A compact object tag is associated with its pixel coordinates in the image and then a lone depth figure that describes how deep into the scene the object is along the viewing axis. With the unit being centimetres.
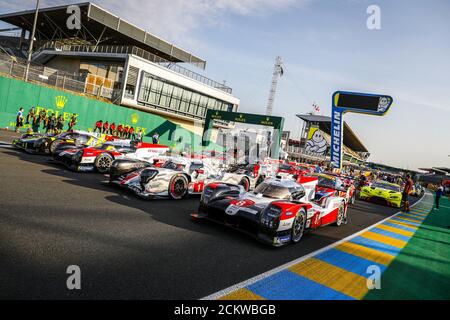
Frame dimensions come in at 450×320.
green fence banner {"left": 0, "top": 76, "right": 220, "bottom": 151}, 1908
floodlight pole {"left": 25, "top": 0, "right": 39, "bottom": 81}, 2021
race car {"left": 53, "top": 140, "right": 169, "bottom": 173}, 1035
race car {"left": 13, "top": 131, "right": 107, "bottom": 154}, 1236
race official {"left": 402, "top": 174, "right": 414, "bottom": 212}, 1389
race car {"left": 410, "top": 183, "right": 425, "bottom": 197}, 2608
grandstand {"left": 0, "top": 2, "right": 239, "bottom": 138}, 3219
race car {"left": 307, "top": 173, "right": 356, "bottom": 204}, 1175
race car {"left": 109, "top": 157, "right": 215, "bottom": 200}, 797
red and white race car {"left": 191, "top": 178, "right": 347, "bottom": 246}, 556
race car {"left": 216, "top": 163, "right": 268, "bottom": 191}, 1117
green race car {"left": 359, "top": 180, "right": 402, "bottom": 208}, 1532
